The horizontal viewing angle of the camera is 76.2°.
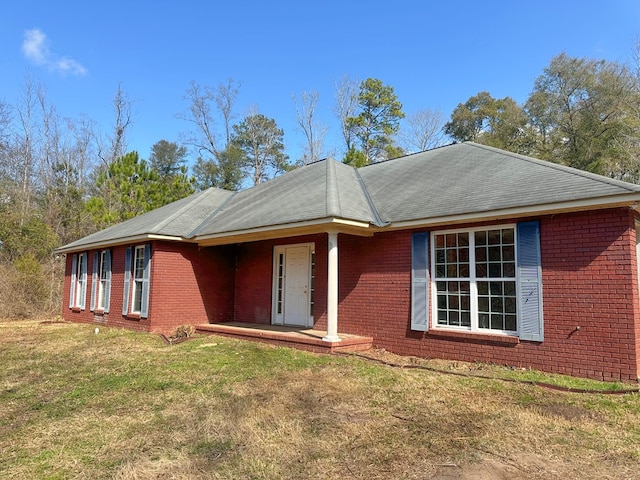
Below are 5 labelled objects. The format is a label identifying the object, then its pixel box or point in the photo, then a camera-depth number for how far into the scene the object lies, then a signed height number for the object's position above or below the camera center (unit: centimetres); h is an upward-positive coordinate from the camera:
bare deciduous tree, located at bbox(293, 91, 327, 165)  3064 +1185
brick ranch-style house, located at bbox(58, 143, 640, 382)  631 +37
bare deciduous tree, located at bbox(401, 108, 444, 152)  3064 +1179
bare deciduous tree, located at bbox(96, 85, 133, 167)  2798 +1029
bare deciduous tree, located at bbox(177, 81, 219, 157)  3272 +1318
